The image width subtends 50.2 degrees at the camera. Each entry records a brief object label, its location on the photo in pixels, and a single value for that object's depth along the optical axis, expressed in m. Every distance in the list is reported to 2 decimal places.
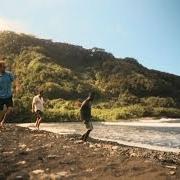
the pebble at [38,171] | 3.81
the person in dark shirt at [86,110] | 6.69
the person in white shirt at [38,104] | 8.90
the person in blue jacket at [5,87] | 5.92
